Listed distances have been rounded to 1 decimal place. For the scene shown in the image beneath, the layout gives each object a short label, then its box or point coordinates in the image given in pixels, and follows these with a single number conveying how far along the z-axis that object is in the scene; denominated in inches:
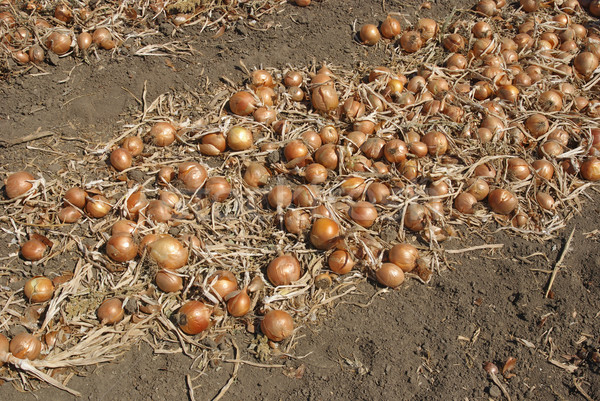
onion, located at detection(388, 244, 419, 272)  124.8
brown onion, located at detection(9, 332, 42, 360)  108.8
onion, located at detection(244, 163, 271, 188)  143.7
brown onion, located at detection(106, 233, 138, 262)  123.0
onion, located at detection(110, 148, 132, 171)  146.0
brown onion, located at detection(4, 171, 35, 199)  138.3
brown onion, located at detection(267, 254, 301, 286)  121.8
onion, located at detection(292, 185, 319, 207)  133.4
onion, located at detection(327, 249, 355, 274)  124.6
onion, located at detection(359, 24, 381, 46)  191.6
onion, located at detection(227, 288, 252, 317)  116.5
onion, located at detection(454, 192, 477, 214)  138.8
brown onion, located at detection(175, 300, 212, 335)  112.8
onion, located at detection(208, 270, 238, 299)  118.0
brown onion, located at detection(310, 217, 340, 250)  125.0
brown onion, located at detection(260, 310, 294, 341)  112.3
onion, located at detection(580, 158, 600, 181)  150.0
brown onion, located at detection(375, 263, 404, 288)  122.3
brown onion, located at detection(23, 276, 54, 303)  119.6
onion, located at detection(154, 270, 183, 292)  119.5
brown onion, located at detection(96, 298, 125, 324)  115.4
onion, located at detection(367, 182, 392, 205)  137.6
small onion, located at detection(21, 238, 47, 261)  127.4
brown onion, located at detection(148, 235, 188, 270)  120.4
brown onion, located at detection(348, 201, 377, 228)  132.0
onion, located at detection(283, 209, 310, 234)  130.2
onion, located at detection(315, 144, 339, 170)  144.4
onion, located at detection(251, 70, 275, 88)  172.4
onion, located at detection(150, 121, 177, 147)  154.3
